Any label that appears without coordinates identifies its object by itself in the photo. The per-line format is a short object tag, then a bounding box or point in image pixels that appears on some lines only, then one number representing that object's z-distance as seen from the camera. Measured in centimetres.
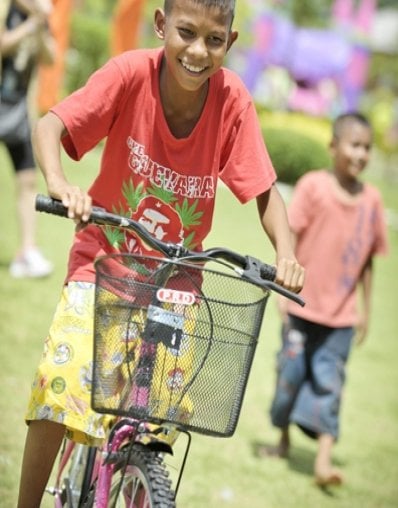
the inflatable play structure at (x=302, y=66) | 5503
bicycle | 517
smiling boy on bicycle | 600
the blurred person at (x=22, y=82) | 1538
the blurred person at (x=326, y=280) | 1141
